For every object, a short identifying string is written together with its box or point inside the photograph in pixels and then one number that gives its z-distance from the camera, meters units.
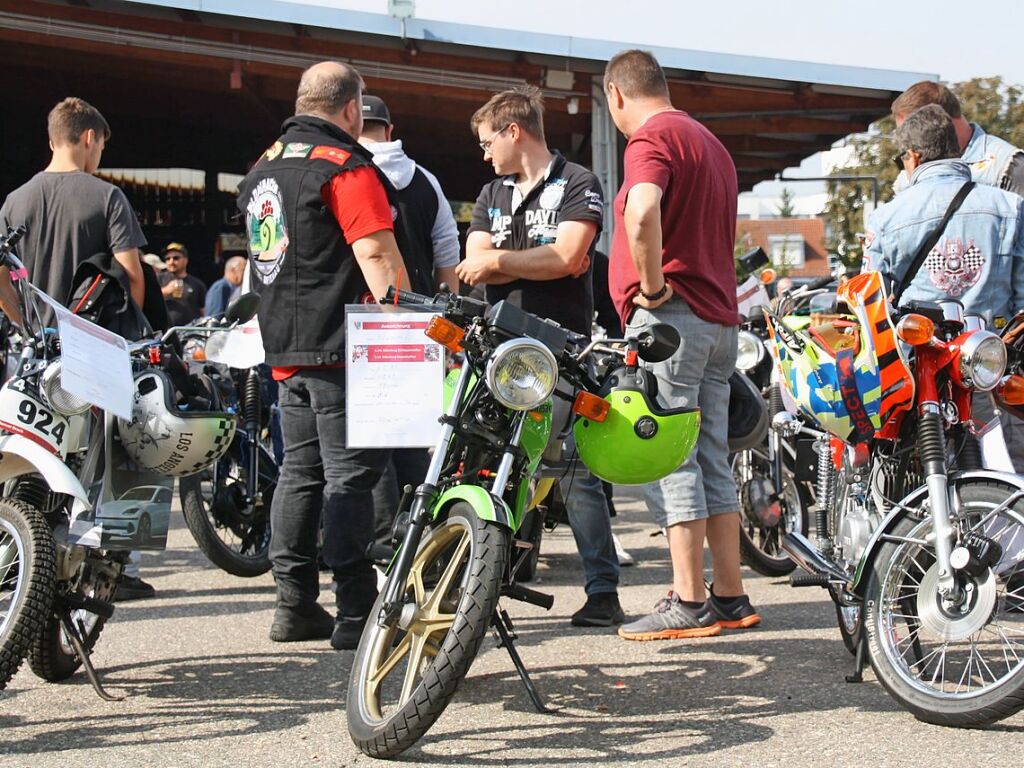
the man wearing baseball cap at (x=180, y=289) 11.97
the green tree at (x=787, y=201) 71.34
